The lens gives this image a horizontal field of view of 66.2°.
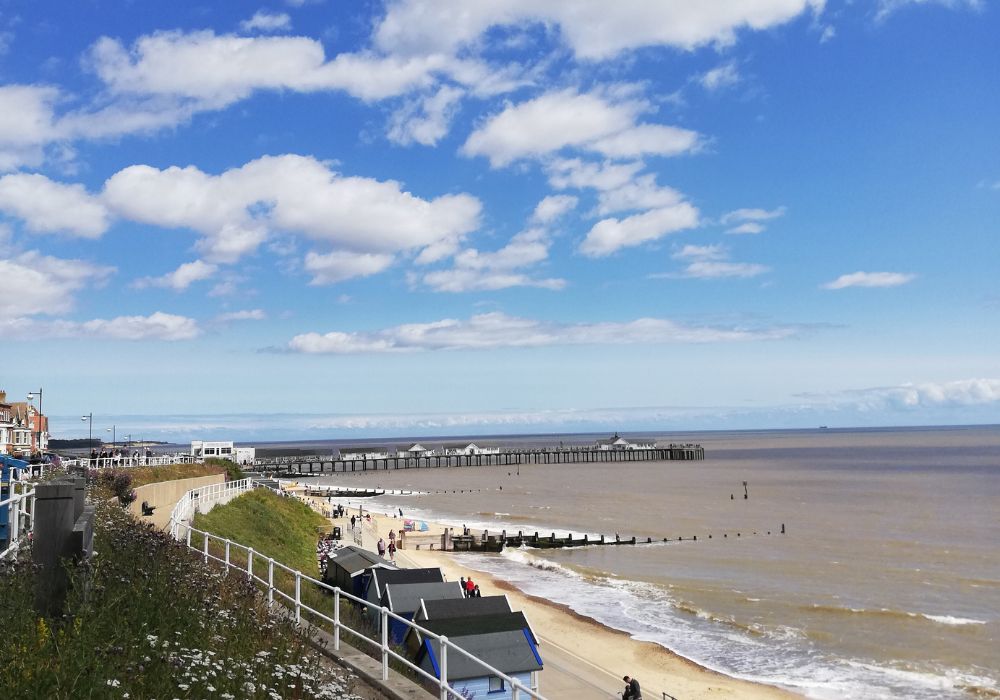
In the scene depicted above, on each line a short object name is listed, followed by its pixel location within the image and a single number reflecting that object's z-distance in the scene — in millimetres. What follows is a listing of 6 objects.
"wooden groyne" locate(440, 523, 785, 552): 46719
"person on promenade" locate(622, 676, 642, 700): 17703
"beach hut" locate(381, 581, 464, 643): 19500
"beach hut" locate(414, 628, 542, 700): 14797
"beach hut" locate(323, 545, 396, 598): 22812
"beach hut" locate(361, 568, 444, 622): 20656
